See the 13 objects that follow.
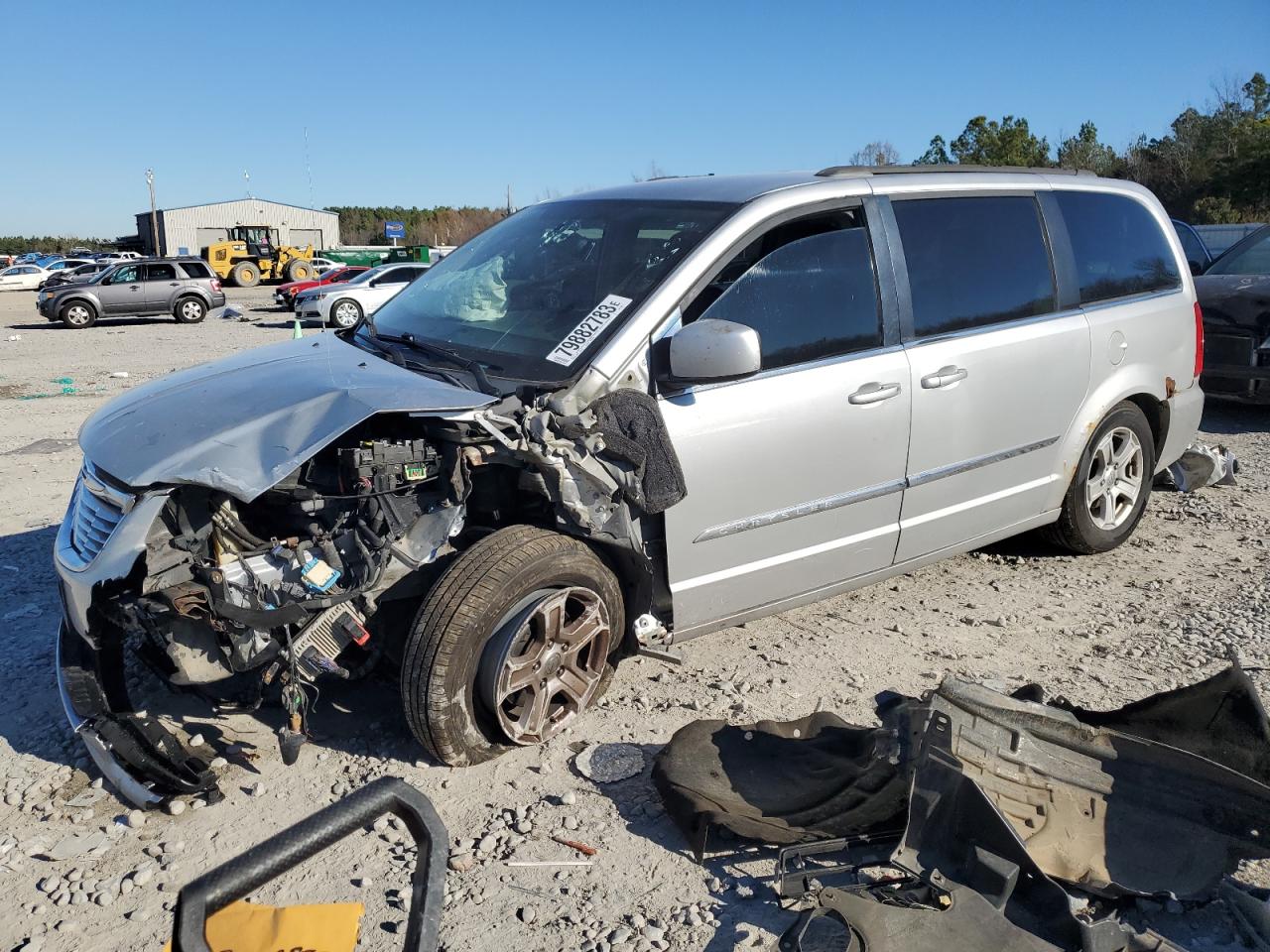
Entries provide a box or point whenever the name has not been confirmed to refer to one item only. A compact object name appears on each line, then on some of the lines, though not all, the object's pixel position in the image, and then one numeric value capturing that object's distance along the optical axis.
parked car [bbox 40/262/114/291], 32.98
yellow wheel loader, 40.47
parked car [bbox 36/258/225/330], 22.00
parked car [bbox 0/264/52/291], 36.50
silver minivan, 3.02
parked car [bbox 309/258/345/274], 38.19
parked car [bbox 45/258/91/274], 40.93
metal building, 65.00
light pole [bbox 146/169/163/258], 61.28
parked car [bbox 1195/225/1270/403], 8.01
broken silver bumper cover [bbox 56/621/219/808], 3.05
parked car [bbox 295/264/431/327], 19.80
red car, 24.53
